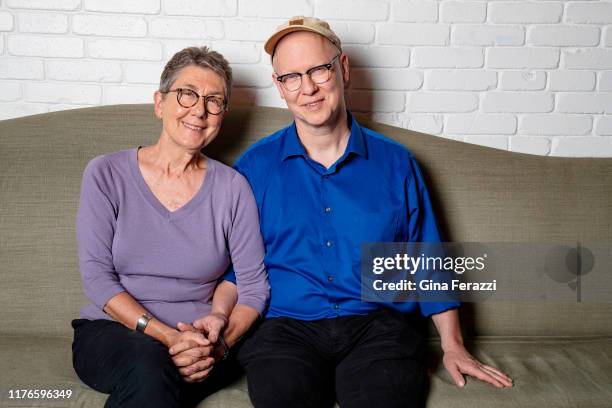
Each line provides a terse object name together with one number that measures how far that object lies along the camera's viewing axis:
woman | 1.61
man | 1.72
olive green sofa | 1.90
